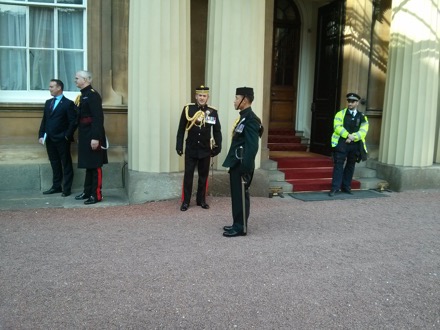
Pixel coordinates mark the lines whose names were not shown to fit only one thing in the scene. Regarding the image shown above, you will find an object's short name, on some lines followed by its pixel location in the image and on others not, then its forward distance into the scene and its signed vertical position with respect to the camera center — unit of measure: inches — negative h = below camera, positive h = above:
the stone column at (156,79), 294.5 +17.6
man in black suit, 304.2 -17.9
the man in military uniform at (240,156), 221.3 -22.7
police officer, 332.5 -19.5
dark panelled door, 403.2 +33.0
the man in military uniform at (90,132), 285.4 -17.0
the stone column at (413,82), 346.6 +24.4
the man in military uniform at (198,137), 277.1 -17.1
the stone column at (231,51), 306.2 +38.6
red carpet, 347.9 -44.1
